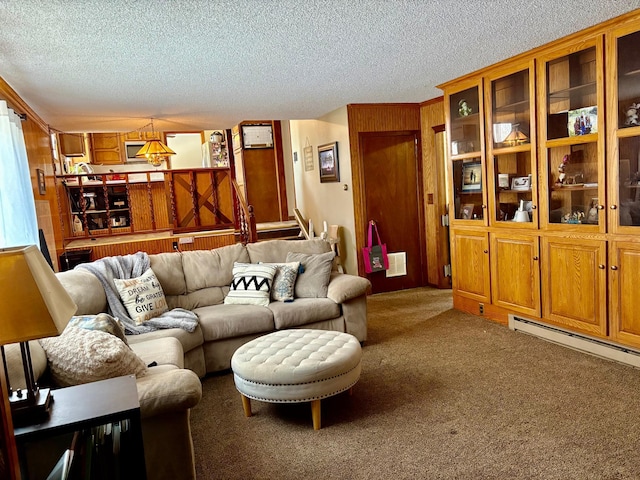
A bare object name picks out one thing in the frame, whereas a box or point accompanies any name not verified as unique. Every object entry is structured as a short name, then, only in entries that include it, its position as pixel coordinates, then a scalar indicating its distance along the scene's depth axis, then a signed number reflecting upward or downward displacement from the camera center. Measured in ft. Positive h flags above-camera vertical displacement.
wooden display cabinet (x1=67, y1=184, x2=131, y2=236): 24.76 +0.11
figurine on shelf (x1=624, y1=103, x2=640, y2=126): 10.00 +1.19
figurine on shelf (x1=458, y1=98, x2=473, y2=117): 14.61 +2.33
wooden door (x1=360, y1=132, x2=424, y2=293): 19.08 -0.35
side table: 5.10 -2.38
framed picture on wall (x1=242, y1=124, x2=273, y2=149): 28.37 +3.81
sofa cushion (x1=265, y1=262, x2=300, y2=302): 12.80 -2.38
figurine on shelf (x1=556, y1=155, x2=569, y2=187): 11.98 +0.07
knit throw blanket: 11.09 -2.11
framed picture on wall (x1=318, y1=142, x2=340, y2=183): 19.77 +1.34
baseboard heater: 10.57 -4.17
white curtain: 10.21 +0.66
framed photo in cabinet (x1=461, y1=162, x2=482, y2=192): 14.56 +0.16
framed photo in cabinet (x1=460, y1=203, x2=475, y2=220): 15.14 -0.94
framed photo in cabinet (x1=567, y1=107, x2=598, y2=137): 10.85 +1.24
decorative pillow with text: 11.42 -2.24
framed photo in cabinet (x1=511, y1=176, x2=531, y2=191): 12.98 -0.14
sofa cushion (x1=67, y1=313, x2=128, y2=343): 7.70 -1.89
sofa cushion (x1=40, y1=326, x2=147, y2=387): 6.51 -2.08
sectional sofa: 6.56 -2.85
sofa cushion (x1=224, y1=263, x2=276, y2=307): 12.72 -2.39
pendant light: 21.16 +2.50
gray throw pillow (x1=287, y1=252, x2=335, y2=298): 13.10 -2.30
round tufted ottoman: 8.41 -3.21
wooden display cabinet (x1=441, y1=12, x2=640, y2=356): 10.27 -0.20
